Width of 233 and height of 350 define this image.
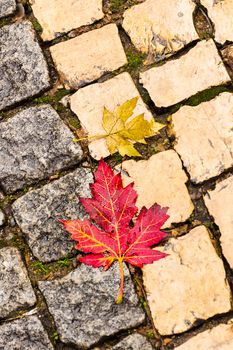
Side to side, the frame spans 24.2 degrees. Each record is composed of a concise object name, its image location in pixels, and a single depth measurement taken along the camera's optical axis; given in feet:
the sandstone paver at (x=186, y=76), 8.22
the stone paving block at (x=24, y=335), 7.52
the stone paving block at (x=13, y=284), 7.68
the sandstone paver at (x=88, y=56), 8.46
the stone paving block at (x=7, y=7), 8.82
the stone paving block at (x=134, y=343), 7.41
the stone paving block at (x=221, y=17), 8.43
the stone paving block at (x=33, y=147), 8.13
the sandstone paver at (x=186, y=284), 7.46
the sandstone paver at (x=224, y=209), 7.67
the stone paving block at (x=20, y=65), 8.43
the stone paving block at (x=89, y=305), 7.50
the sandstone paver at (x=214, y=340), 7.36
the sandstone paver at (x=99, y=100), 8.18
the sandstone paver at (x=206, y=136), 7.93
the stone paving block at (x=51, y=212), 7.83
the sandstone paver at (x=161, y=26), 8.46
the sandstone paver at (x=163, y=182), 7.82
